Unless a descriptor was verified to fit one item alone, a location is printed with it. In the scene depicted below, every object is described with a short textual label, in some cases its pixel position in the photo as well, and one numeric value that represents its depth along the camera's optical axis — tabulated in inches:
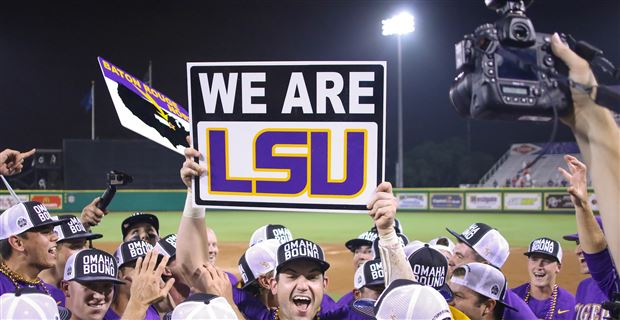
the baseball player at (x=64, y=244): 193.9
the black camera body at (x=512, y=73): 75.9
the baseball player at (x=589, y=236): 113.8
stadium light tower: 1293.1
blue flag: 1278.3
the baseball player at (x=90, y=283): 143.6
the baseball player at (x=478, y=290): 150.3
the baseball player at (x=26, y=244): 160.1
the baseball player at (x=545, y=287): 204.4
